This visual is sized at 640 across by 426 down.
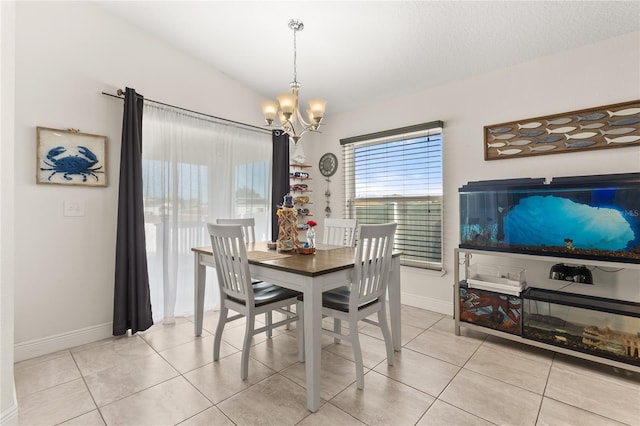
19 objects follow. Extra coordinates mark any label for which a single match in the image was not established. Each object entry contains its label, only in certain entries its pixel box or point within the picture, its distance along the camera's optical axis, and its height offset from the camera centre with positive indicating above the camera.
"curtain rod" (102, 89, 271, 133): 2.61 +1.07
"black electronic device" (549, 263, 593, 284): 2.29 -0.45
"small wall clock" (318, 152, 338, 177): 4.15 +0.70
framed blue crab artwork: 2.34 +0.46
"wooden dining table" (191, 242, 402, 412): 1.70 -0.39
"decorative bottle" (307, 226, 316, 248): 2.40 -0.18
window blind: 3.28 +0.36
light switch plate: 2.46 +0.06
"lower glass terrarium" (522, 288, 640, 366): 1.95 -0.75
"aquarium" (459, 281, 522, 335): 2.35 -0.76
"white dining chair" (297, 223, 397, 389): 1.88 -0.51
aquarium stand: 1.96 -0.79
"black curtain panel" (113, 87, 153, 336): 2.59 -0.20
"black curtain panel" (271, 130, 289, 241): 3.87 +0.49
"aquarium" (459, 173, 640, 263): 1.96 -0.01
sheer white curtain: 2.92 +0.28
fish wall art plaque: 2.23 +0.67
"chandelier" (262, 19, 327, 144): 2.18 +0.78
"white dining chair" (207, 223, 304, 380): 1.97 -0.55
